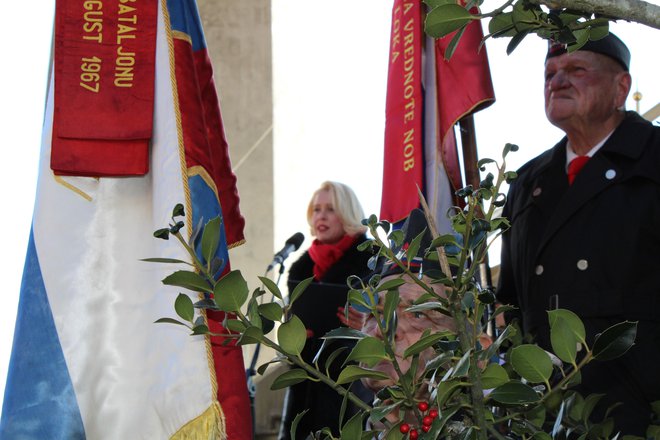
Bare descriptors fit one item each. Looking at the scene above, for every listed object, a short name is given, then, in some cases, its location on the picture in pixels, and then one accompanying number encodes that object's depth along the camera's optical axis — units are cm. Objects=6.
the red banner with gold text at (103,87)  271
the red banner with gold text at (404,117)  332
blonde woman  352
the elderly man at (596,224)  227
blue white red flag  251
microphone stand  343
